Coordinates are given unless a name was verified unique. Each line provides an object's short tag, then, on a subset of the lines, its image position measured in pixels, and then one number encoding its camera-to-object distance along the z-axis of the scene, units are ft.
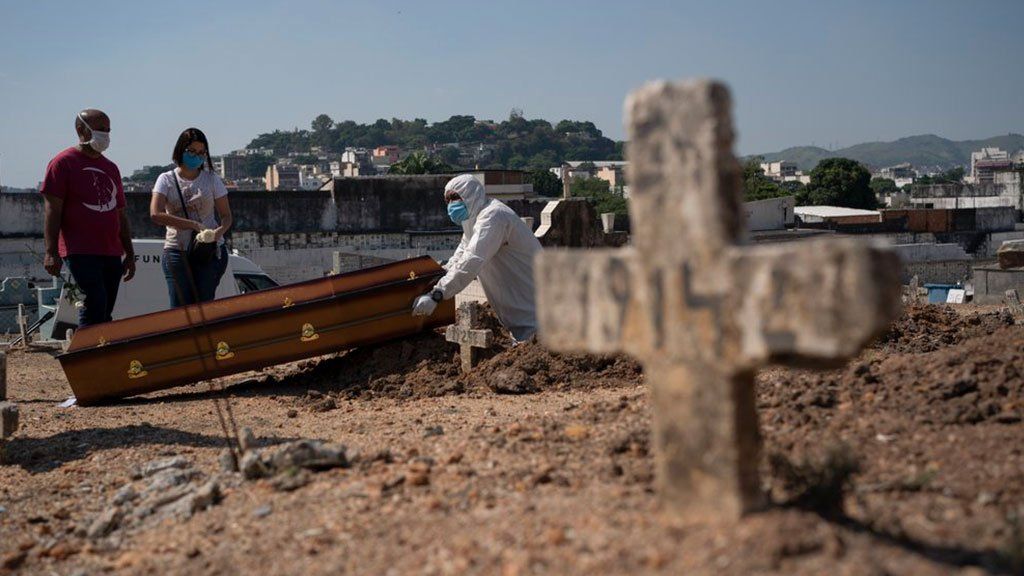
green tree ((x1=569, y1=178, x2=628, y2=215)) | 262.26
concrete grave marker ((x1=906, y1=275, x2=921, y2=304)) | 53.16
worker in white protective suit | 29.30
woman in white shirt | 28.48
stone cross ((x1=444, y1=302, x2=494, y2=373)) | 28.44
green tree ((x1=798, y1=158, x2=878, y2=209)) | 241.76
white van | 47.91
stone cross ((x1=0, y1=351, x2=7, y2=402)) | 27.50
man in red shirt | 26.94
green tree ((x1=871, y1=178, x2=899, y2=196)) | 404.77
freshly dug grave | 26.50
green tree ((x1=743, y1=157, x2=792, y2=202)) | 224.12
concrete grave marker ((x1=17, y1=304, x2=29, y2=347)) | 48.54
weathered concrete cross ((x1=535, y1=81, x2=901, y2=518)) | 10.07
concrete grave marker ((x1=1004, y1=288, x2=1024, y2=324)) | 39.62
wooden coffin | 28.09
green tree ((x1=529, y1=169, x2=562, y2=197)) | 295.89
